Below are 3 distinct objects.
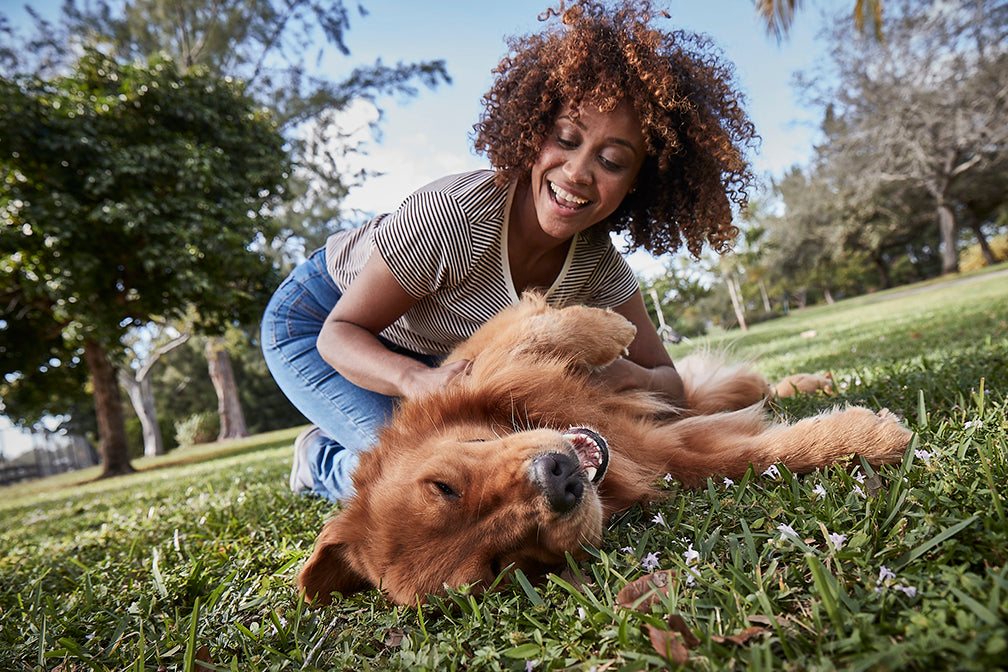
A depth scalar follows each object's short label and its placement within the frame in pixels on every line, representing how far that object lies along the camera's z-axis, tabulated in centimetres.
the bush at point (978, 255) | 3684
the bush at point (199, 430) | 2856
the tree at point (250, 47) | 1668
